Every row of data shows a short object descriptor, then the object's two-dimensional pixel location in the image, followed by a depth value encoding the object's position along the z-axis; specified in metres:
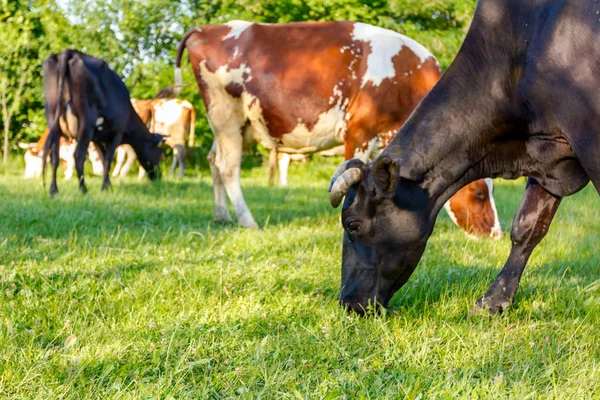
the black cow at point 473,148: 3.28
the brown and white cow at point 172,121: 19.94
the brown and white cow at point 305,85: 6.90
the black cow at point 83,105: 10.80
